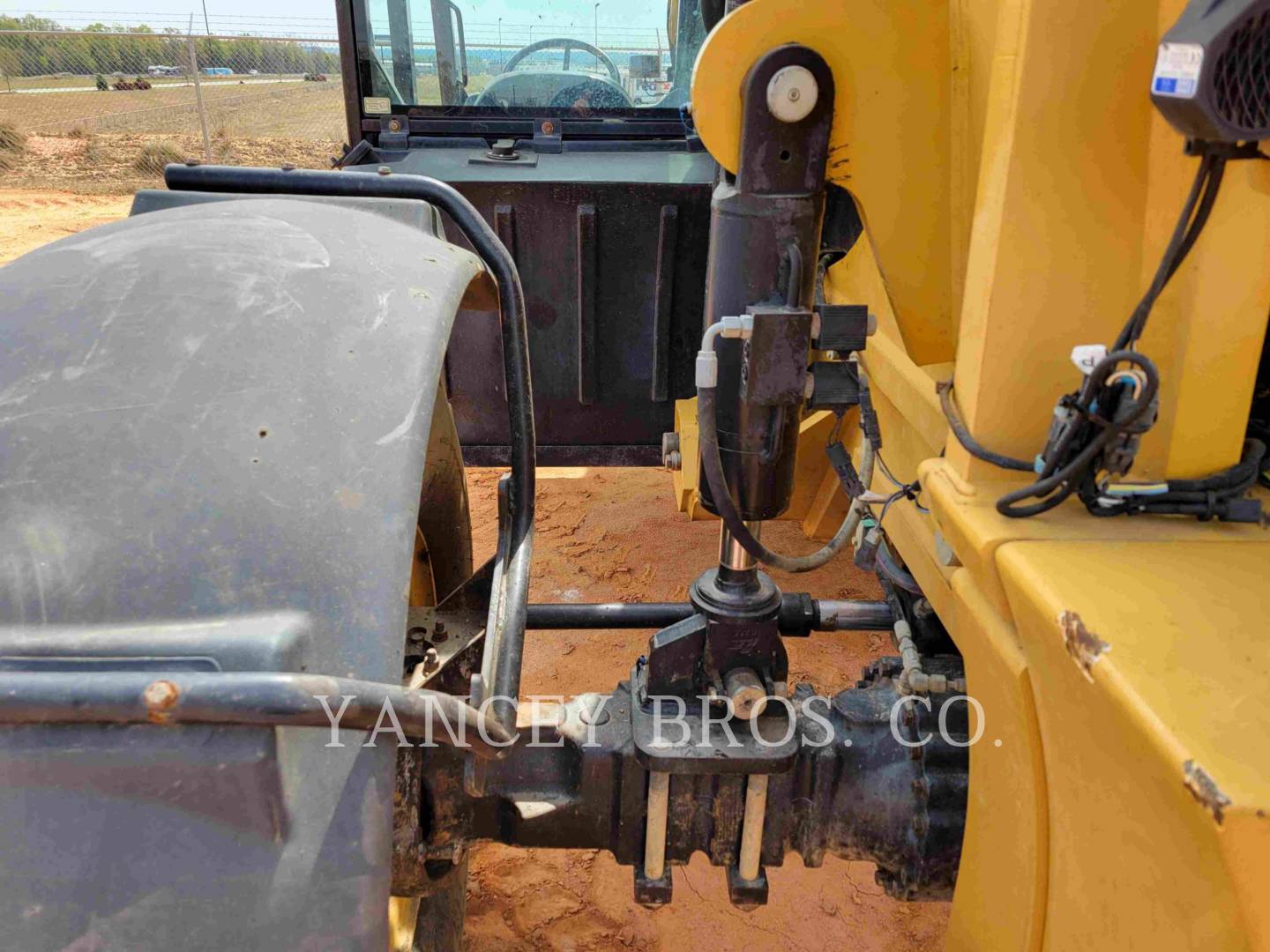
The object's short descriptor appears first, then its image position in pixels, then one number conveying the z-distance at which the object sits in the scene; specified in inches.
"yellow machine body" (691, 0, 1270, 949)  29.3
